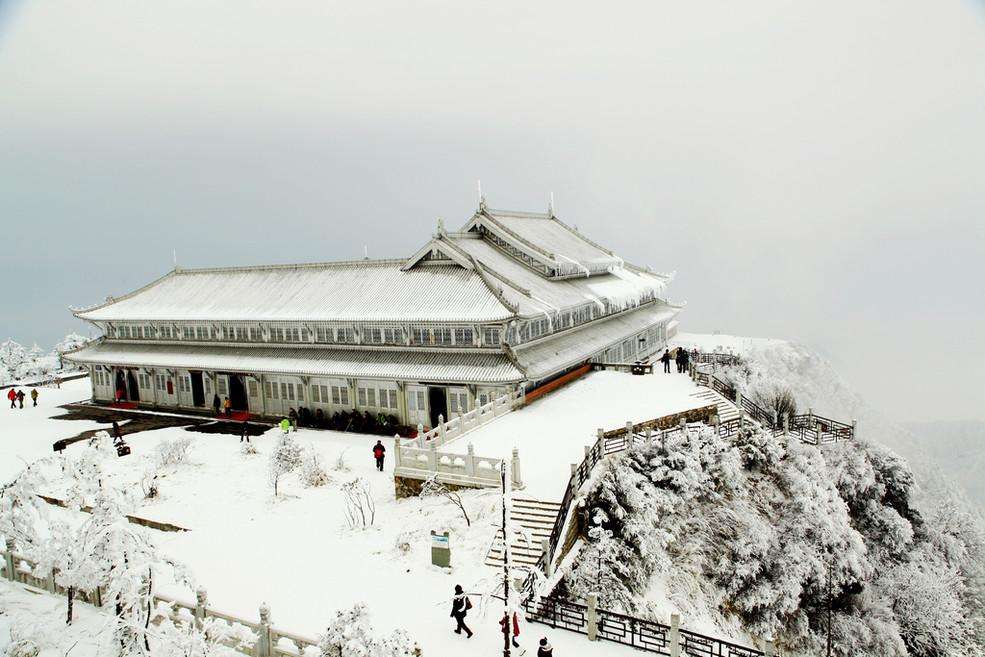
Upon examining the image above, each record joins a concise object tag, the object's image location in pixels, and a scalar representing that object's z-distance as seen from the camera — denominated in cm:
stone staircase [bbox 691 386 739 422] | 3300
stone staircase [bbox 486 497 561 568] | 1834
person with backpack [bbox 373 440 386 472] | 2796
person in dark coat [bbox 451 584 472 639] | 1523
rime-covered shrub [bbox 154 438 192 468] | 2944
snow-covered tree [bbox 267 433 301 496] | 2598
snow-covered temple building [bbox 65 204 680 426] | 3344
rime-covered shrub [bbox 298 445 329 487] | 2669
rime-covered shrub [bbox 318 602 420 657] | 1169
